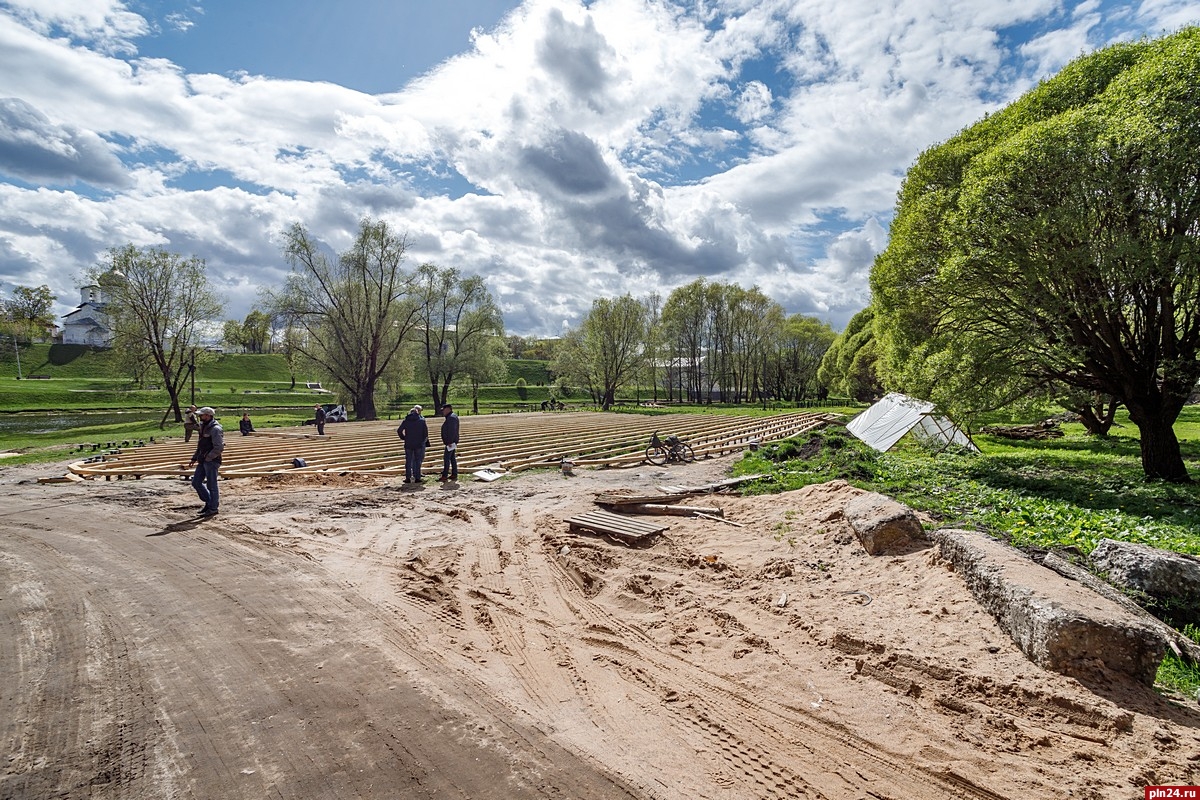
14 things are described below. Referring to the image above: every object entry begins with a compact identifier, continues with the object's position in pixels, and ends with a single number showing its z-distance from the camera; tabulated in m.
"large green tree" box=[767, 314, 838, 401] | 64.88
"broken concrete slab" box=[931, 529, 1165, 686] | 4.01
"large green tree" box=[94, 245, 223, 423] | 30.42
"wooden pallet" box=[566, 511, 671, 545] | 8.45
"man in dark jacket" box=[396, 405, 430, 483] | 12.90
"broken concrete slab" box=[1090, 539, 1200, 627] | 5.16
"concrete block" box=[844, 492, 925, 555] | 6.81
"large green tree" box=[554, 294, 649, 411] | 51.12
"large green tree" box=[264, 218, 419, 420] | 34.34
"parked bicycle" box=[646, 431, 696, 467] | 17.30
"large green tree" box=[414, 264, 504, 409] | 42.50
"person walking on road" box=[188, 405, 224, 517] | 9.29
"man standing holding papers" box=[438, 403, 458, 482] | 13.34
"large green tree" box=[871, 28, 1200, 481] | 9.56
